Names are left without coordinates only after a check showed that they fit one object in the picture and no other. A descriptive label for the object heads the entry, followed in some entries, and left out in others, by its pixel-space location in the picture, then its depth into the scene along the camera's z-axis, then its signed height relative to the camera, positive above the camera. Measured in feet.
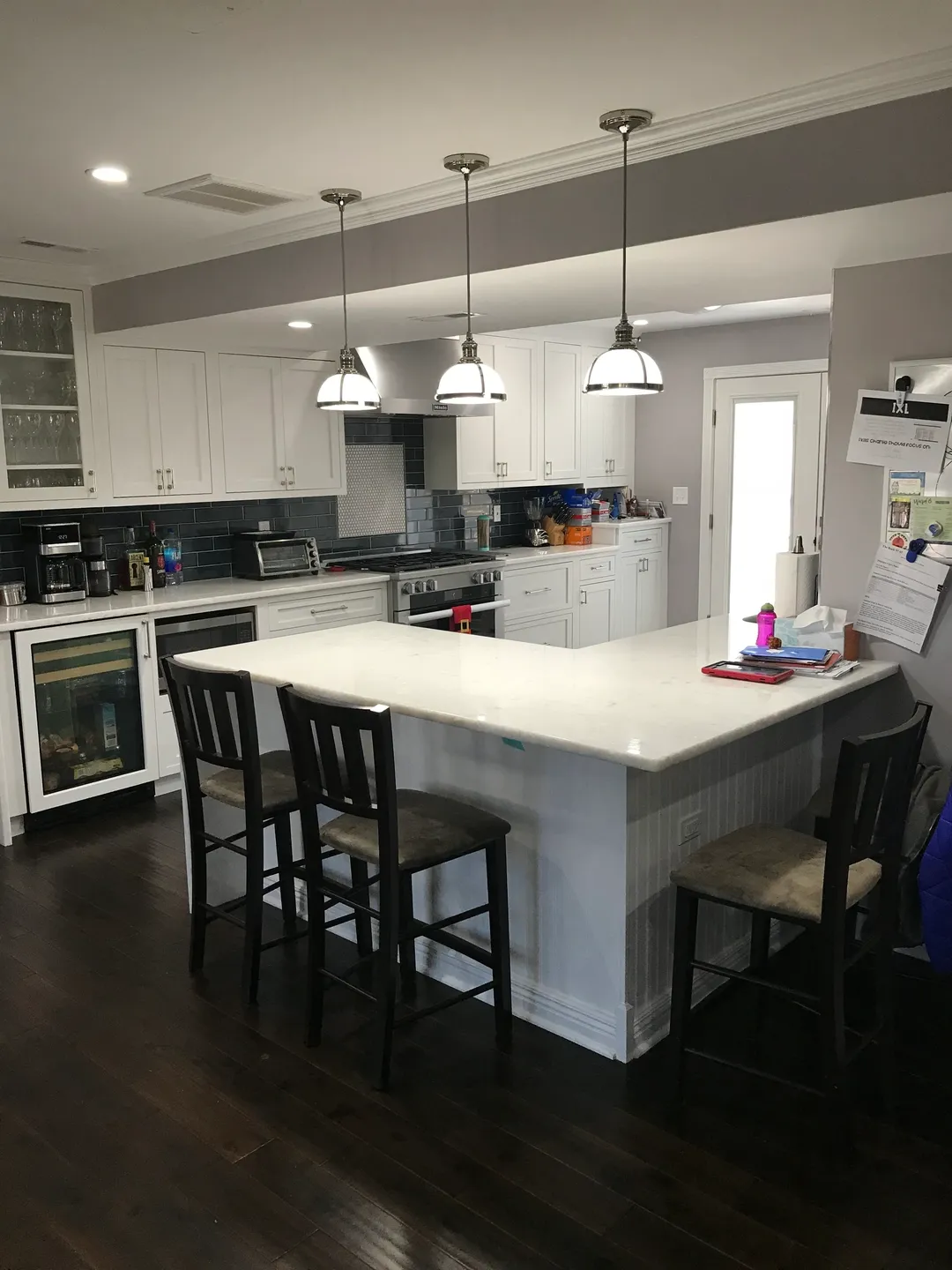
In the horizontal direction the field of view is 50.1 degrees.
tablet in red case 9.66 -2.00
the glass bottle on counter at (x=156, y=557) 17.07 -1.40
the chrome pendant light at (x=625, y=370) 8.95 +0.82
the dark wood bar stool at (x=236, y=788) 9.37 -3.11
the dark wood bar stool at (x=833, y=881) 7.22 -3.14
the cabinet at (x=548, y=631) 20.86 -3.42
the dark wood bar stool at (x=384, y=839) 8.11 -3.09
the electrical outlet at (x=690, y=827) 9.05 -3.20
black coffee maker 15.06 -1.31
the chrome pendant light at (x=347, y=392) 11.29 +0.85
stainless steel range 18.49 -2.17
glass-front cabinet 14.82 +1.12
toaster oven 17.71 -1.50
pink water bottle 10.63 -1.70
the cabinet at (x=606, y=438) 23.00 +0.60
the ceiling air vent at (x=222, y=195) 10.44 +2.89
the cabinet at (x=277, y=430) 17.31 +0.69
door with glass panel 20.94 -0.34
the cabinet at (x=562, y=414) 22.04 +1.13
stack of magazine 9.98 -1.94
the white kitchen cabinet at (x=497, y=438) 20.31 +0.58
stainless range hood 17.35 +1.65
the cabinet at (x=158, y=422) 15.93 +0.78
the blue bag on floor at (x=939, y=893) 8.39 -3.56
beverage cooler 14.25 -3.41
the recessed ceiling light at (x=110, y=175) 9.86 +2.90
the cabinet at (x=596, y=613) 22.40 -3.25
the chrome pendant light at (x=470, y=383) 10.18 +0.84
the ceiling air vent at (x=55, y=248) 13.33 +2.98
